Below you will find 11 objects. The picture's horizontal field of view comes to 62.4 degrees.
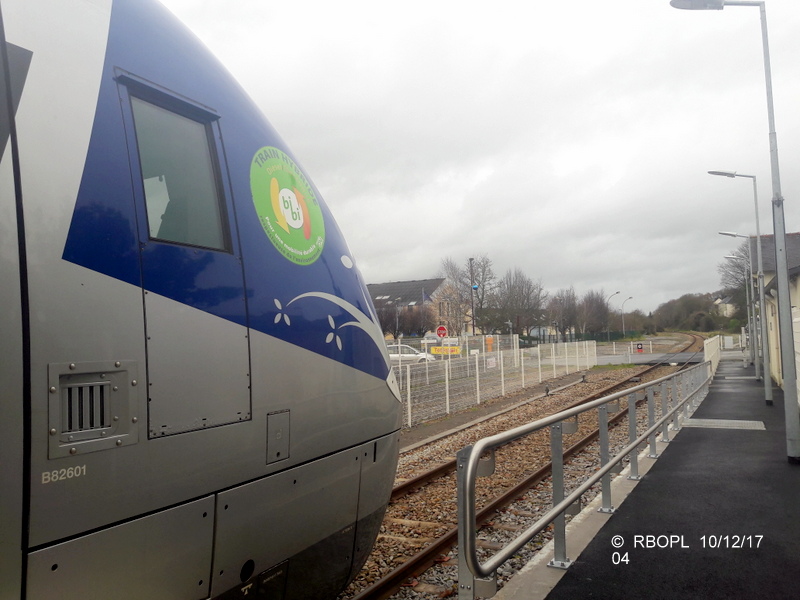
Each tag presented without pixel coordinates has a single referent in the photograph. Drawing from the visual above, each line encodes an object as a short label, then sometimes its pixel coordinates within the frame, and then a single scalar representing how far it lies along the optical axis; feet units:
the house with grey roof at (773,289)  59.57
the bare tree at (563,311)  250.57
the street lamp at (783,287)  29.45
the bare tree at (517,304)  187.62
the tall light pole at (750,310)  107.76
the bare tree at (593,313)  295.69
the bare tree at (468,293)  184.75
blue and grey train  7.09
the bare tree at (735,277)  182.86
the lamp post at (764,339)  54.95
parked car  102.87
